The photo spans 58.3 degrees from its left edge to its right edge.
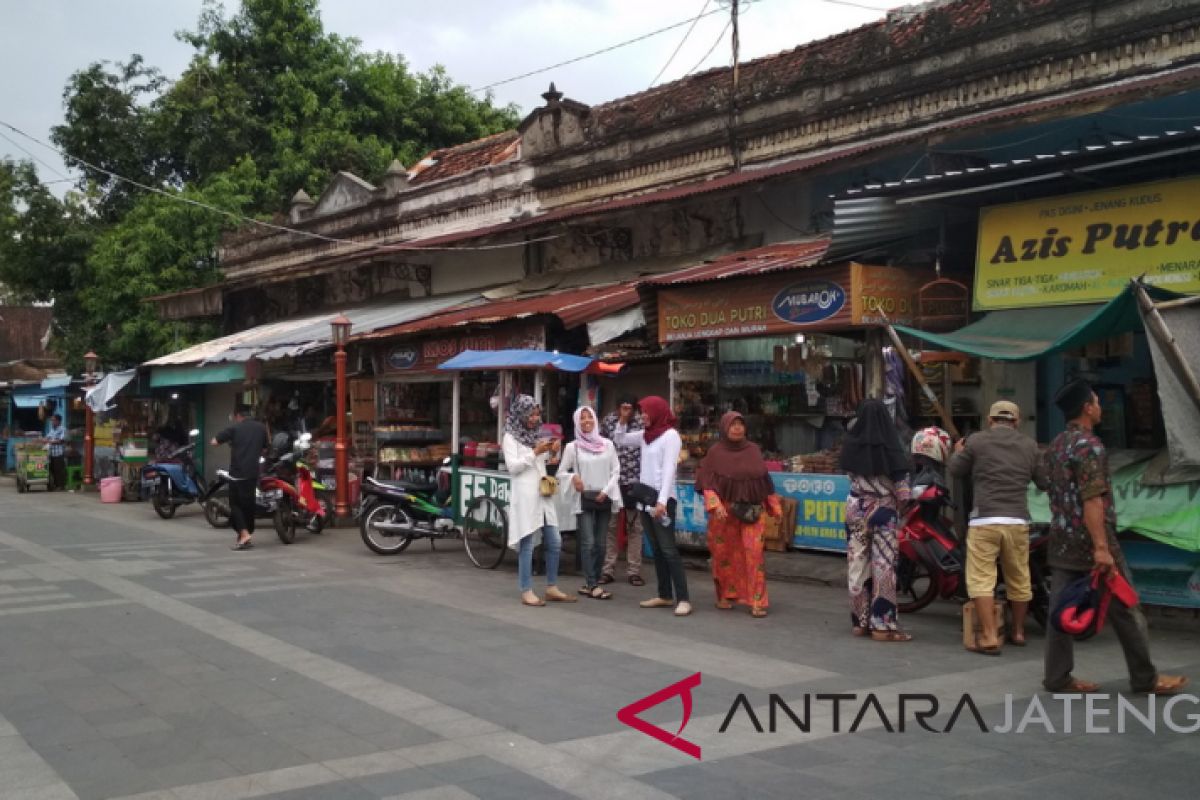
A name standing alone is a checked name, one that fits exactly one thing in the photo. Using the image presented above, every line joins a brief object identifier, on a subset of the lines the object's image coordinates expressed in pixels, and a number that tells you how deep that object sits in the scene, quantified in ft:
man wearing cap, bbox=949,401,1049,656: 23.40
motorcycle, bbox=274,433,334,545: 45.44
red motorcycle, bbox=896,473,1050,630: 27.35
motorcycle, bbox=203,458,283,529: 48.83
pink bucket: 67.36
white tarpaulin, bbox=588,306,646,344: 41.73
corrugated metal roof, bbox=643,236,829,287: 35.63
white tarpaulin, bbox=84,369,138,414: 69.51
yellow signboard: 26.68
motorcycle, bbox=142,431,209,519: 56.49
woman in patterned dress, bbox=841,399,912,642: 25.26
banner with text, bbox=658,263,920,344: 32.68
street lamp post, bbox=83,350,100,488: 73.23
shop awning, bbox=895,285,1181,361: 25.68
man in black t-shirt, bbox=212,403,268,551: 43.45
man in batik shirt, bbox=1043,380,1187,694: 19.19
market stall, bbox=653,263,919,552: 33.42
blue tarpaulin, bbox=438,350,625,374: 37.63
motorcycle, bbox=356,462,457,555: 41.11
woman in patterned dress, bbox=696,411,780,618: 28.58
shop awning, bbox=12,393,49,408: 92.07
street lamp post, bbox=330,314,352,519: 50.65
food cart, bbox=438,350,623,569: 37.93
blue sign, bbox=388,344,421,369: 50.29
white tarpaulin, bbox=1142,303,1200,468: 24.00
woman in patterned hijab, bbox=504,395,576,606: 30.40
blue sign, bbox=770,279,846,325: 33.09
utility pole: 46.80
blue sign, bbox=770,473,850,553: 34.58
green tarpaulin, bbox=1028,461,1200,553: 24.93
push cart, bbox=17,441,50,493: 76.23
